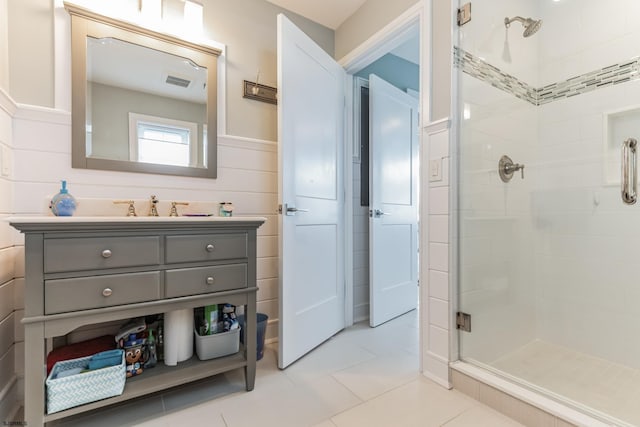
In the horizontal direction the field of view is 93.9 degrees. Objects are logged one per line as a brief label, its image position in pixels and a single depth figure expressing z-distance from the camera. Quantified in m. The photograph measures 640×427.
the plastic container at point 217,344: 1.51
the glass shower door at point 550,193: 1.66
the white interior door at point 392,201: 2.43
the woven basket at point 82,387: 1.11
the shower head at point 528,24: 1.85
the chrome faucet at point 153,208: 1.65
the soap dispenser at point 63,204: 1.33
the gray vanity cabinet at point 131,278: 1.06
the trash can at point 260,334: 1.84
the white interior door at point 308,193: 1.74
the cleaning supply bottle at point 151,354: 1.43
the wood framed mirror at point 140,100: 1.52
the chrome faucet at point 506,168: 1.83
